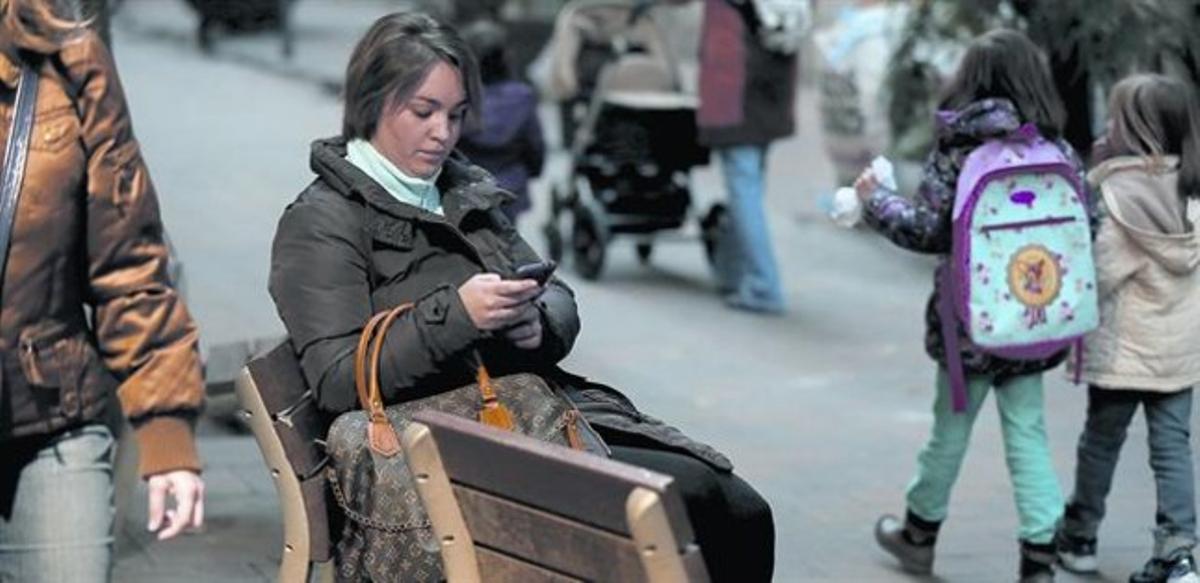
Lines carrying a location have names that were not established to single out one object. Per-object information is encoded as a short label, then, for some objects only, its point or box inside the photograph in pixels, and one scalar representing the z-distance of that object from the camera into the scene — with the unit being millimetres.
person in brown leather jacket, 8469
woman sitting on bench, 8633
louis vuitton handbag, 8680
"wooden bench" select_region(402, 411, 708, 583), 6922
